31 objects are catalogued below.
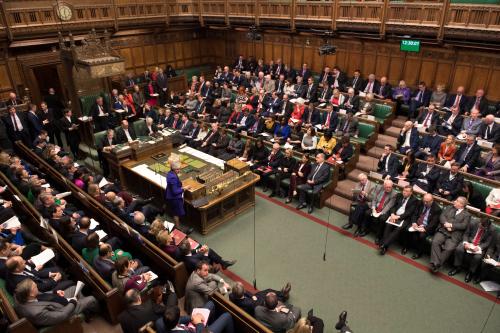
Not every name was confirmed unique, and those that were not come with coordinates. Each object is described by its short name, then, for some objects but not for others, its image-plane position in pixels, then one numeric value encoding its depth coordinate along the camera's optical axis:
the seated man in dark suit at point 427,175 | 6.82
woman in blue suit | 6.36
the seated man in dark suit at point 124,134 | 9.09
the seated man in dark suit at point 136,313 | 3.72
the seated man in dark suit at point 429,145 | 7.65
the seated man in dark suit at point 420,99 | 9.30
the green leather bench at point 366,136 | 8.63
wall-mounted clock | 11.17
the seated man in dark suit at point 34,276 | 4.04
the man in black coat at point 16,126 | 9.05
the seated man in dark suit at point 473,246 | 5.45
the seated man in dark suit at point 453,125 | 8.20
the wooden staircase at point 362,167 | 7.55
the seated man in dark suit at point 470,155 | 7.03
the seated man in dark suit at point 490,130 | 7.53
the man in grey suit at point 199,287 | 4.29
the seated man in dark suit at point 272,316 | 3.90
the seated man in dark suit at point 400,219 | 6.14
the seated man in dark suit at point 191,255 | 4.80
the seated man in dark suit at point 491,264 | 5.34
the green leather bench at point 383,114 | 9.24
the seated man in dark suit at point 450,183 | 6.48
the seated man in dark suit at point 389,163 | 7.29
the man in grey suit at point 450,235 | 5.68
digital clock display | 9.05
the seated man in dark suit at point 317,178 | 7.37
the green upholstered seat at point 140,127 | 9.77
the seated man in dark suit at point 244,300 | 4.09
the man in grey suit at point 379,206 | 6.34
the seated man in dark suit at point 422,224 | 5.97
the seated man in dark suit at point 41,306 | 3.61
